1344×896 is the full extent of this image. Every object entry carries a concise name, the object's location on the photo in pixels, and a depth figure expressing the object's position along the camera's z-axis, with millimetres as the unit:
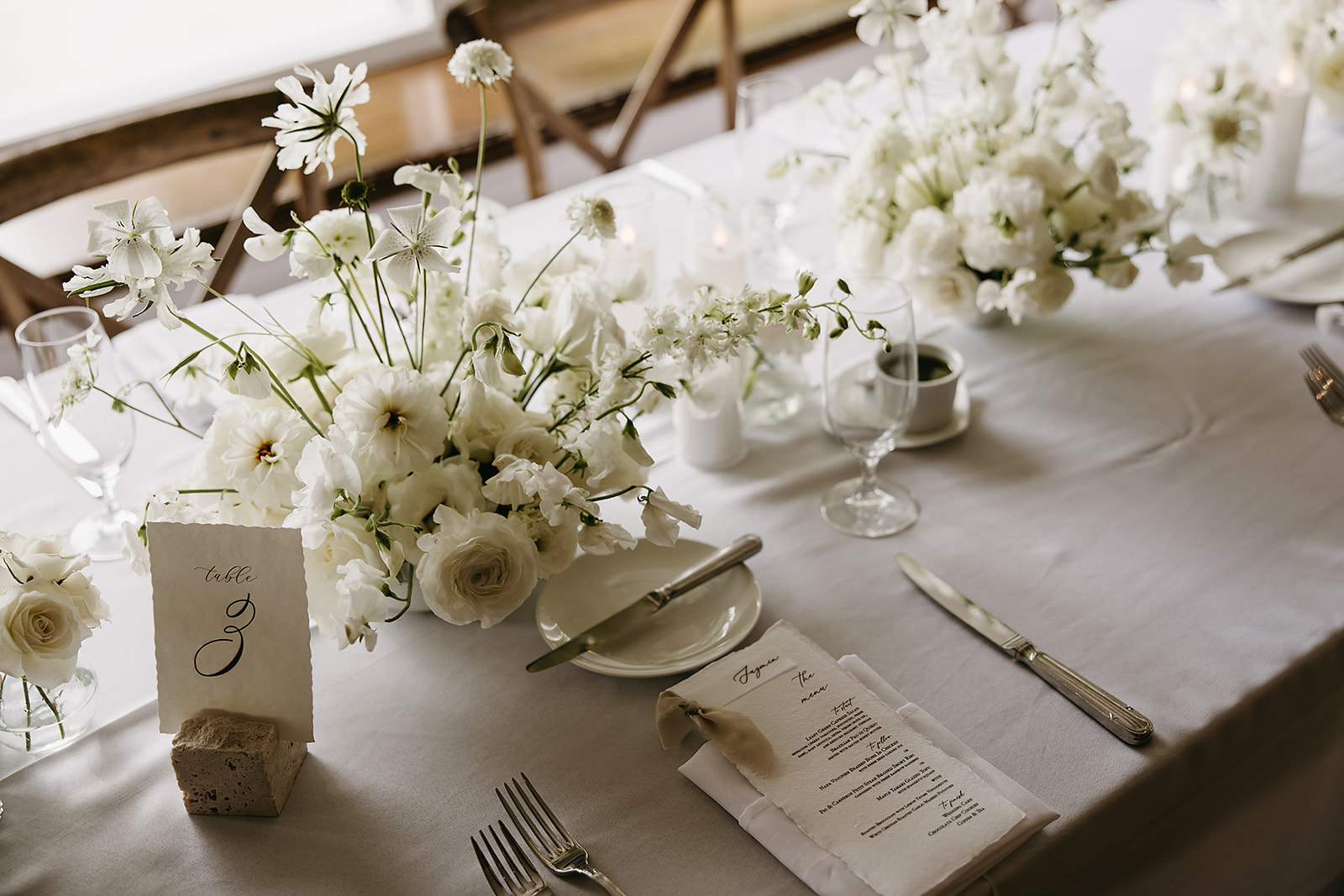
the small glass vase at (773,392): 1316
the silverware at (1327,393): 1253
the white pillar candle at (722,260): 1353
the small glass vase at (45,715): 938
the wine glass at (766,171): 1567
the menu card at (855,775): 785
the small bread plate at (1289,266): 1452
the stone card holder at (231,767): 852
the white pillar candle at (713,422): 1187
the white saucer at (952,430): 1246
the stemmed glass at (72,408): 1063
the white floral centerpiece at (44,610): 813
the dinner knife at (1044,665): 883
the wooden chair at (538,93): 2139
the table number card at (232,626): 860
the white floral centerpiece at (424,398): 797
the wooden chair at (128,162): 1711
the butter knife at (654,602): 974
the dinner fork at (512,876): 793
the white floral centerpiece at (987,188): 1287
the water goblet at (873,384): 1045
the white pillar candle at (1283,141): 1646
